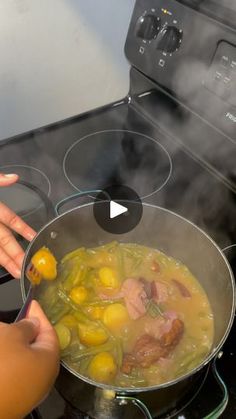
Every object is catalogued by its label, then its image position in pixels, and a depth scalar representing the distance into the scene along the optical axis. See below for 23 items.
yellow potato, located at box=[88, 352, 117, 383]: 0.77
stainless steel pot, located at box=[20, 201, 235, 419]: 0.70
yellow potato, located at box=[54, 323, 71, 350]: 0.81
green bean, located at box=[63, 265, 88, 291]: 0.92
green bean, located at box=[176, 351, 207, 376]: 0.80
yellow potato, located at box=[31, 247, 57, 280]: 0.86
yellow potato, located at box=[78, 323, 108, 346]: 0.82
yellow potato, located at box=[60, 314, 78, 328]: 0.85
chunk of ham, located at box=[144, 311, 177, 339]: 0.86
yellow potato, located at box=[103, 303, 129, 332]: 0.86
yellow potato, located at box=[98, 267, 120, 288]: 0.93
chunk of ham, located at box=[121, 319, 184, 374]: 0.79
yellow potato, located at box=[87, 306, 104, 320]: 0.87
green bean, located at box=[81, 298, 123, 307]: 0.89
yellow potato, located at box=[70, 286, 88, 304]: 0.89
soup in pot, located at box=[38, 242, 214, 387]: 0.80
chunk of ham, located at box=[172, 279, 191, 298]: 0.95
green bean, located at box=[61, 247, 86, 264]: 0.97
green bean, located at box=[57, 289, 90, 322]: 0.86
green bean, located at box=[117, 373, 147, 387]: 0.77
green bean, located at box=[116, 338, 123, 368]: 0.80
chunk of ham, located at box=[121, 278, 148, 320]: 0.88
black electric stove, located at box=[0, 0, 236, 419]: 0.95
